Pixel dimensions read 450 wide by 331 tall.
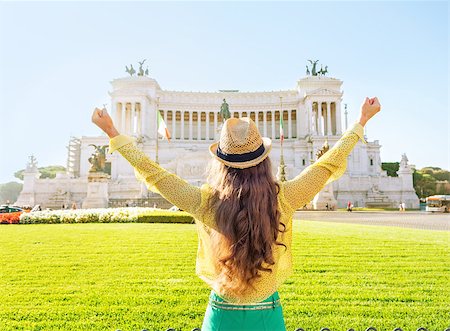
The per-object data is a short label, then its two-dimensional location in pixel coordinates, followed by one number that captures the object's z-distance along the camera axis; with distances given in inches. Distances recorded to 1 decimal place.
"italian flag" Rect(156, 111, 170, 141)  1615.9
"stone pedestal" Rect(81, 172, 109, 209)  1325.0
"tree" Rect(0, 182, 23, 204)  3198.8
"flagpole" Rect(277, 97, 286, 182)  1502.1
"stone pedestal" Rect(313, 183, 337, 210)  1482.5
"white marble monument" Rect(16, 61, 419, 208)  2037.4
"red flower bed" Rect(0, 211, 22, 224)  857.5
